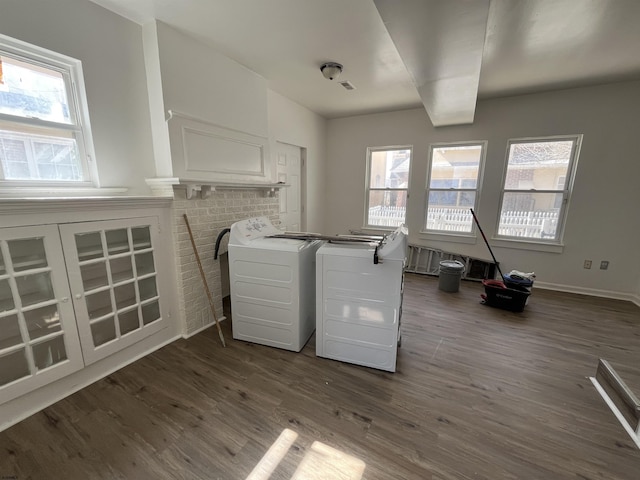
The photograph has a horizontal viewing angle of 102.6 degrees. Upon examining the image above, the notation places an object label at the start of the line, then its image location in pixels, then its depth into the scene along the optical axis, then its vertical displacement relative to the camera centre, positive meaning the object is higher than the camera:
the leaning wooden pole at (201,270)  2.41 -0.73
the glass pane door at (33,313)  1.54 -0.76
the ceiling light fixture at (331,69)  2.78 +1.38
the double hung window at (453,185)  4.16 +0.22
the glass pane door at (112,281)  1.82 -0.68
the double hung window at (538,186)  3.62 +0.19
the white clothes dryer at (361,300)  1.92 -0.81
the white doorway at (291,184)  4.10 +0.21
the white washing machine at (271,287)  2.20 -0.81
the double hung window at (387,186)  4.67 +0.21
